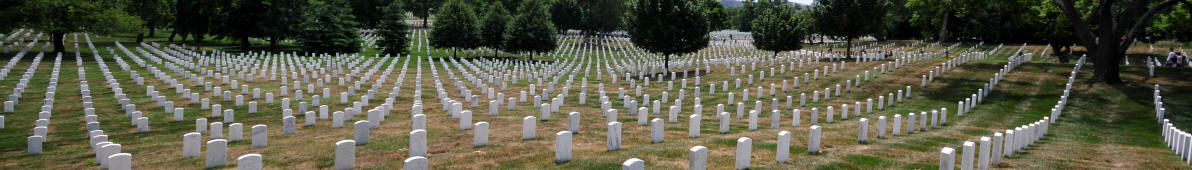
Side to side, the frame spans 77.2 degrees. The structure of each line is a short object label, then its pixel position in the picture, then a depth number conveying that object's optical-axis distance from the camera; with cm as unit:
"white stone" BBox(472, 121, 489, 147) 981
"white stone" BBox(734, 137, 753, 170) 778
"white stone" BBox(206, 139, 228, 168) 842
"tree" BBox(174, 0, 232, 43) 5181
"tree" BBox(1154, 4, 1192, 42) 2630
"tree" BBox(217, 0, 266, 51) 5041
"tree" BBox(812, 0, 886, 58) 4166
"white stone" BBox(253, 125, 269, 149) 1070
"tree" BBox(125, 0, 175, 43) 6159
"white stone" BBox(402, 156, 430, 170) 635
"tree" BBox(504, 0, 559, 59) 5034
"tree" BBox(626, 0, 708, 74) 3450
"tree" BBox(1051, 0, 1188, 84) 2272
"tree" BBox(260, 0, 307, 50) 4994
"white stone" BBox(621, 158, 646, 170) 616
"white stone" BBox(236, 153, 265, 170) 684
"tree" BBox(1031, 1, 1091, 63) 2986
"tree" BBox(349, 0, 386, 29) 8000
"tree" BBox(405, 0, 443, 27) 10500
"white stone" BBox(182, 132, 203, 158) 922
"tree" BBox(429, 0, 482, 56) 4981
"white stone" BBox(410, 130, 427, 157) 860
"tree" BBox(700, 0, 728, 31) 10156
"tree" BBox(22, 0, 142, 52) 3872
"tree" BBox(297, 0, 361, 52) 4788
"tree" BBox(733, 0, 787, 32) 12656
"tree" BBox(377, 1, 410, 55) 5038
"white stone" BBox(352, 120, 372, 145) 1056
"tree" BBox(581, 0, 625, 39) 7856
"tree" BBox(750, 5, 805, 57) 4556
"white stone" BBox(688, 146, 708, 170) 700
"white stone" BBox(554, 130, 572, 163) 830
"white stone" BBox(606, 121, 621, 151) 954
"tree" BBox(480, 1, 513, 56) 5231
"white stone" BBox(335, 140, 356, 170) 786
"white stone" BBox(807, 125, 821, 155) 932
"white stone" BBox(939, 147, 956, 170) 716
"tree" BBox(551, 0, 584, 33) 8988
